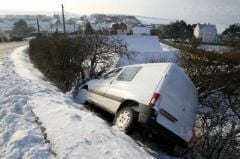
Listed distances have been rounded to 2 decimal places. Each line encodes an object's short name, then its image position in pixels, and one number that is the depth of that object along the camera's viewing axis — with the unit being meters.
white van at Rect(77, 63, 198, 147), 3.43
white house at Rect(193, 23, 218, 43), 48.37
